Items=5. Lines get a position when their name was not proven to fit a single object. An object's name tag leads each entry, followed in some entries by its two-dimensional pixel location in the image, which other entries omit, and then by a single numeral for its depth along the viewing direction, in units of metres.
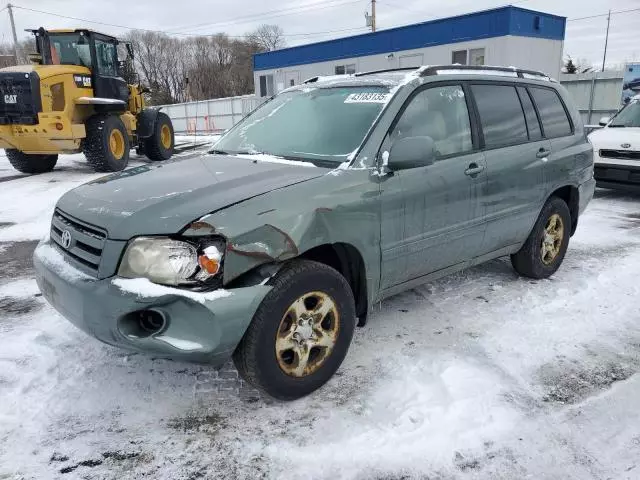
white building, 16.09
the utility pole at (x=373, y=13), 36.55
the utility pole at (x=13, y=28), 39.35
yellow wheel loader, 10.70
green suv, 2.49
